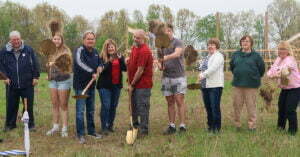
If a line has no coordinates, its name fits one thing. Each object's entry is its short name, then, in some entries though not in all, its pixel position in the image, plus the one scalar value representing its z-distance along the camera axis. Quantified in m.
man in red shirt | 6.97
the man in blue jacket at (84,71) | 6.80
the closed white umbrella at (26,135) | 5.61
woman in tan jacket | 7.25
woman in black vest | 7.54
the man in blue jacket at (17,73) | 7.71
